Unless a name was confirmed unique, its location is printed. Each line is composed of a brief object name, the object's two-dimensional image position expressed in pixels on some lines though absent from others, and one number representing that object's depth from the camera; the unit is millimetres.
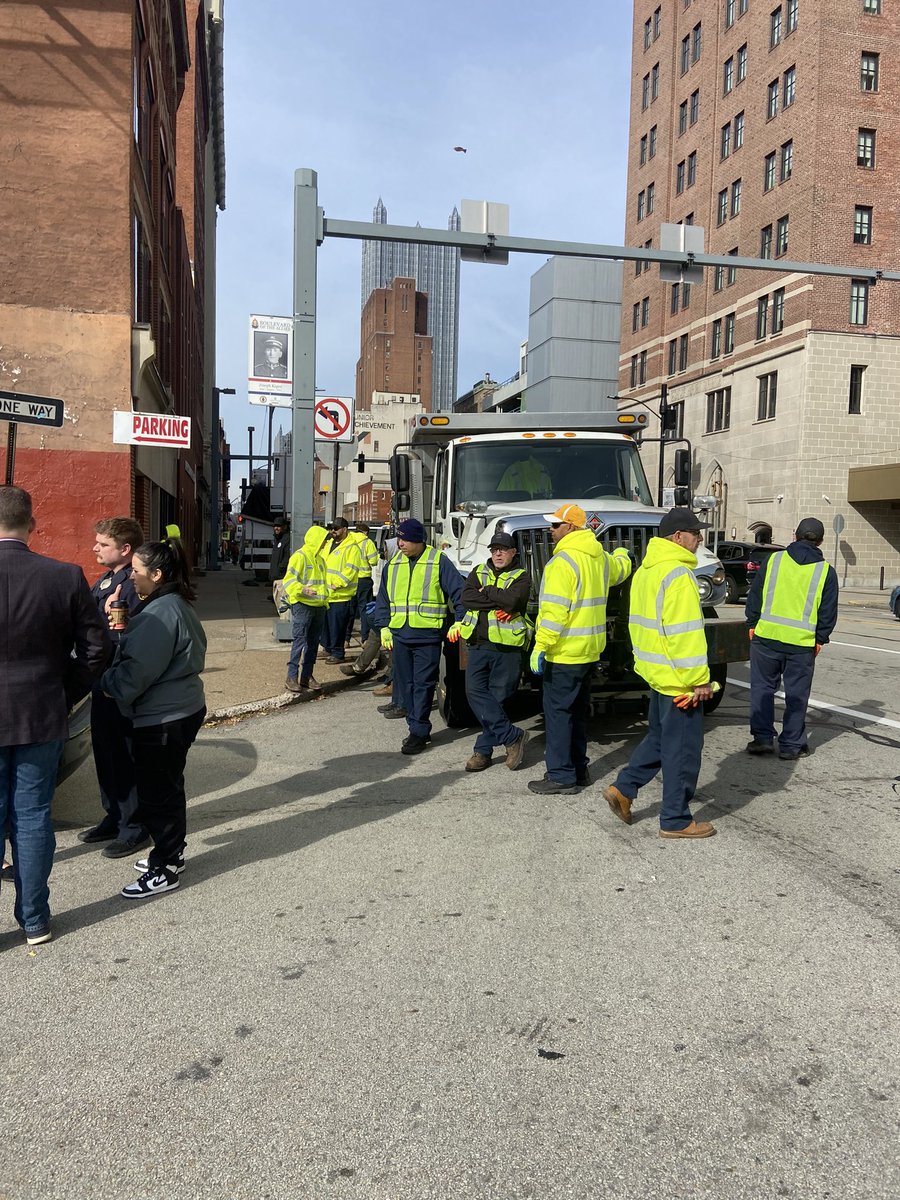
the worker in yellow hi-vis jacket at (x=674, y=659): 5129
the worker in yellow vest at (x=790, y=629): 7078
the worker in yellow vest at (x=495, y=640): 6625
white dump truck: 7484
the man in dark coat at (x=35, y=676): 3744
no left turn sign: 13539
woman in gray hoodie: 4312
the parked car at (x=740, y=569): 21297
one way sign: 6586
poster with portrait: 12312
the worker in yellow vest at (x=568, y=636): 5973
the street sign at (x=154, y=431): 11898
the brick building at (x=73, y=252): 13727
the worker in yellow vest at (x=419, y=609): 7348
